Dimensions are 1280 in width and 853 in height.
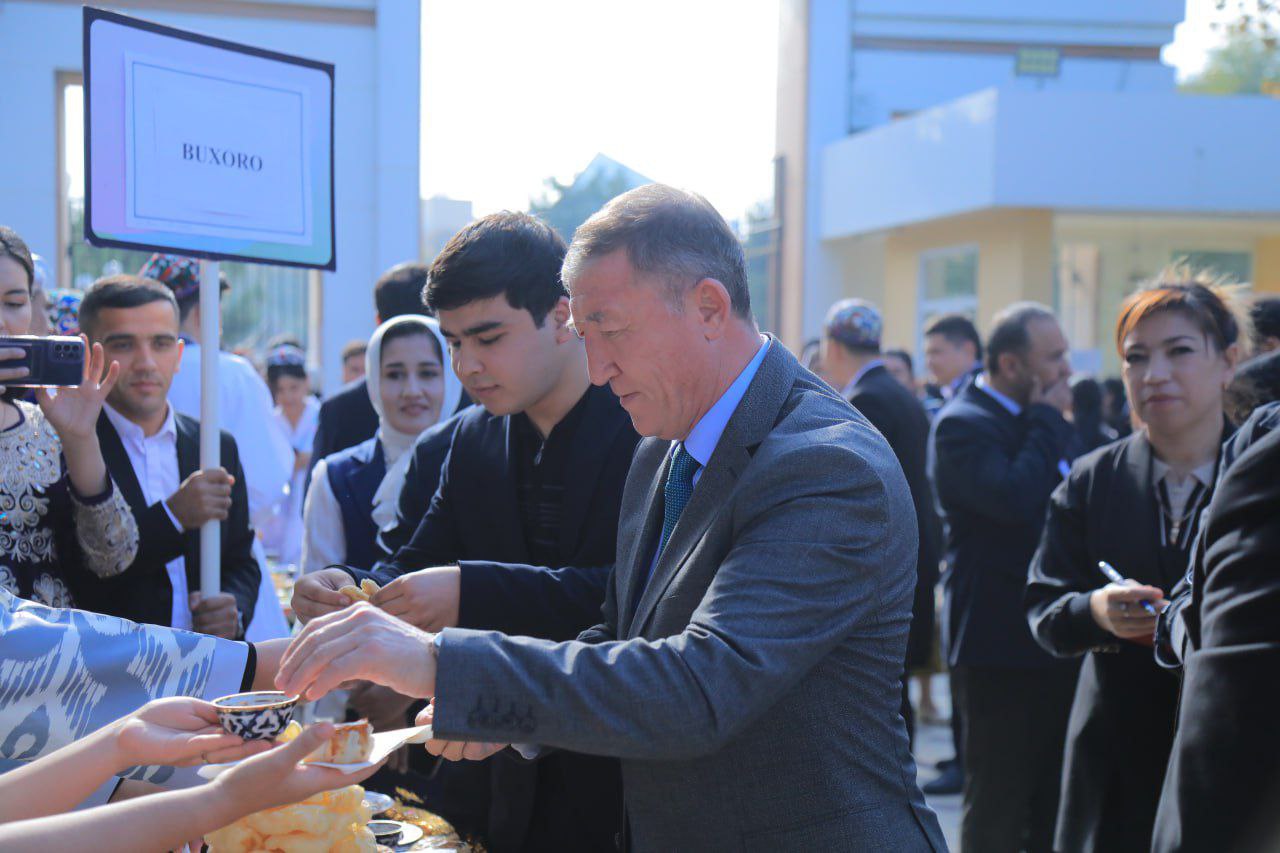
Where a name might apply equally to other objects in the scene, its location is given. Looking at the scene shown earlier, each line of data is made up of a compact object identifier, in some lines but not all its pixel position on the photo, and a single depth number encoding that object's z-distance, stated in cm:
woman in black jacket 306
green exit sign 1856
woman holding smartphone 253
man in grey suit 153
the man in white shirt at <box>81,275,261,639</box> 303
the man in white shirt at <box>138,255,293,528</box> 448
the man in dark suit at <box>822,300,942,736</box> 534
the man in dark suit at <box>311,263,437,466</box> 459
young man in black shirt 226
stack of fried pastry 166
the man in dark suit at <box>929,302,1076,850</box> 416
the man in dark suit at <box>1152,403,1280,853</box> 164
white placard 293
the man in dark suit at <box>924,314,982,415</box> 739
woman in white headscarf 367
